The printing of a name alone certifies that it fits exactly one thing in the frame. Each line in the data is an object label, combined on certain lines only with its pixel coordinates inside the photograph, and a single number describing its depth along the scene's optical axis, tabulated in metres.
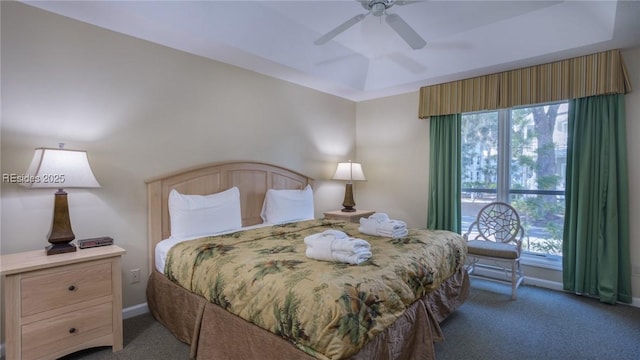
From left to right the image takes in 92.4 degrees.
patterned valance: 2.97
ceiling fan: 2.29
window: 3.51
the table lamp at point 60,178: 2.03
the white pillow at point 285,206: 3.52
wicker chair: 3.16
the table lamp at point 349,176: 4.46
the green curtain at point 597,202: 2.98
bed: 1.48
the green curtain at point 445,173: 4.05
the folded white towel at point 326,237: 2.05
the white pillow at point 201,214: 2.71
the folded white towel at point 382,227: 2.68
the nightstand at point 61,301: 1.82
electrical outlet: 2.73
